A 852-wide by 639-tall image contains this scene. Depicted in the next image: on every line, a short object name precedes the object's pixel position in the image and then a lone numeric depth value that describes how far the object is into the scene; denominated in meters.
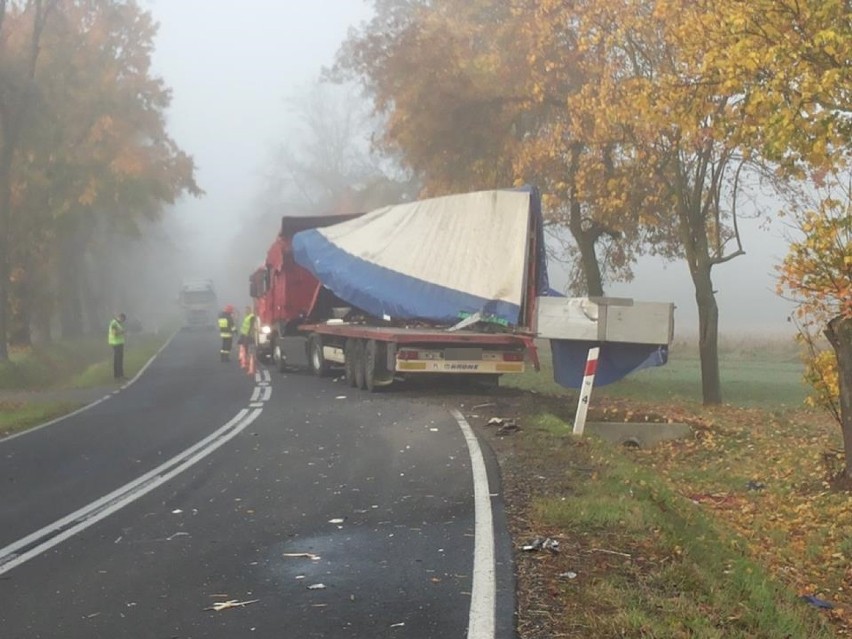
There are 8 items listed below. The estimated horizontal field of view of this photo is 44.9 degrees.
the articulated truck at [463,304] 14.71
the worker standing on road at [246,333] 30.94
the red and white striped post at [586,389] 13.28
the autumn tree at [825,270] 9.48
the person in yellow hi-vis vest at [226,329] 31.23
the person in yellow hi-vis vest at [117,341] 26.44
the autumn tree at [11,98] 28.81
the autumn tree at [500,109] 21.95
